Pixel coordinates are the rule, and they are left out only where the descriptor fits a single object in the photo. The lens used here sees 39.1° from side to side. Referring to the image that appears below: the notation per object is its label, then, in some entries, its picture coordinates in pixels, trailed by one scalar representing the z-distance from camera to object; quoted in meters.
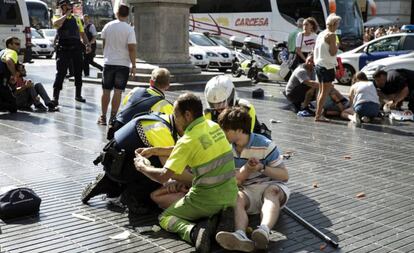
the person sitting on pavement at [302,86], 10.44
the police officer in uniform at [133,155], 4.59
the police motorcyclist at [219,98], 4.89
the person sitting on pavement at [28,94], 9.93
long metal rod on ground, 4.13
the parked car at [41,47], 28.97
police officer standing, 10.41
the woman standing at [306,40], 12.00
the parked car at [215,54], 21.72
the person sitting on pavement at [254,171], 4.32
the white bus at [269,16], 23.75
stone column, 14.34
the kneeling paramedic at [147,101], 5.24
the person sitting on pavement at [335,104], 10.20
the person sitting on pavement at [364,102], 9.56
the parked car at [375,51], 16.84
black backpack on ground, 4.52
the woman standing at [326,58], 9.34
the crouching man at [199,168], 4.02
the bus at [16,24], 17.80
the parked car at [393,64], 14.91
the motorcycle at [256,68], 16.08
